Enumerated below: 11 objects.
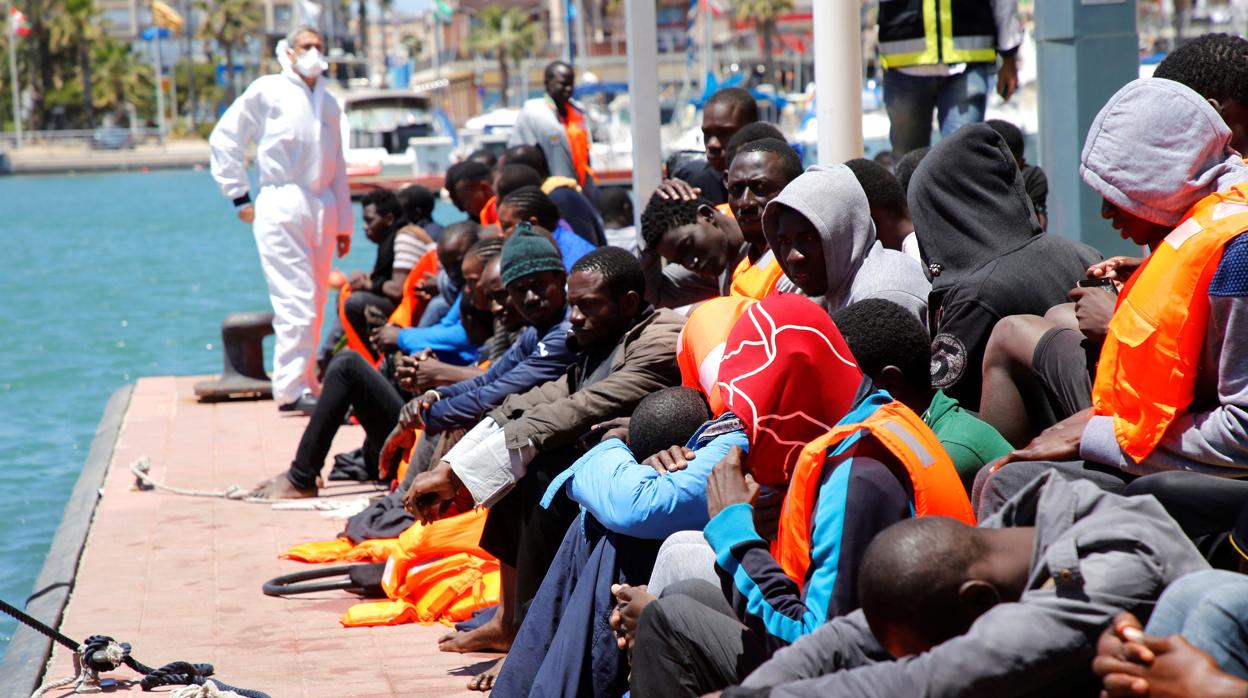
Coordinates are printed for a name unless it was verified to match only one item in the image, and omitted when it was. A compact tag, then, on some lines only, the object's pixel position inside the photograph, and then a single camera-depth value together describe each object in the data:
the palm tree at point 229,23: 101.62
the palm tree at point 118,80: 95.12
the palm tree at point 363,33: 110.88
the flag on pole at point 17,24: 74.24
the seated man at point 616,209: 11.98
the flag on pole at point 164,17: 96.44
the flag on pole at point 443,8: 69.75
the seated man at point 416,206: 11.26
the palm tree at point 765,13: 84.00
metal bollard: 12.04
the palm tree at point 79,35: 92.25
